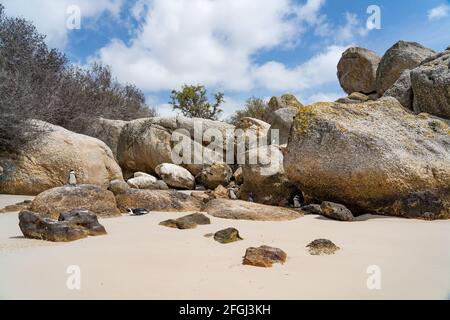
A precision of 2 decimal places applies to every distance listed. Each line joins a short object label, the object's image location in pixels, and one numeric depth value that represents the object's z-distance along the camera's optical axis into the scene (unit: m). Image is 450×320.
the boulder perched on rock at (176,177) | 9.73
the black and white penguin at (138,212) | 5.30
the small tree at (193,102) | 24.45
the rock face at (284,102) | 15.15
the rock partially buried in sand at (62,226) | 3.53
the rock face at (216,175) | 9.70
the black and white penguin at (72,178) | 7.14
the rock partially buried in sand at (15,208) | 5.63
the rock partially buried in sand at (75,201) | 4.98
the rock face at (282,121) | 11.97
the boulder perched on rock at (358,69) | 14.57
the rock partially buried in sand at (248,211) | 4.99
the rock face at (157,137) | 11.79
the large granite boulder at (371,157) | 5.06
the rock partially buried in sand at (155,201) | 5.70
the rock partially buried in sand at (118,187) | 6.19
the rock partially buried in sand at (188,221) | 4.27
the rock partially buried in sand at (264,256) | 2.73
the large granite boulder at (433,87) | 6.68
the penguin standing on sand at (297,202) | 6.31
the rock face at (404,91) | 7.56
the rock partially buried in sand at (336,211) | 4.97
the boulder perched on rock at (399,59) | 11.30
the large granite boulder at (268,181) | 6.63
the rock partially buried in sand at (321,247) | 3.11
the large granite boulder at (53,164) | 7.57
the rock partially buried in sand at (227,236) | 3.56
